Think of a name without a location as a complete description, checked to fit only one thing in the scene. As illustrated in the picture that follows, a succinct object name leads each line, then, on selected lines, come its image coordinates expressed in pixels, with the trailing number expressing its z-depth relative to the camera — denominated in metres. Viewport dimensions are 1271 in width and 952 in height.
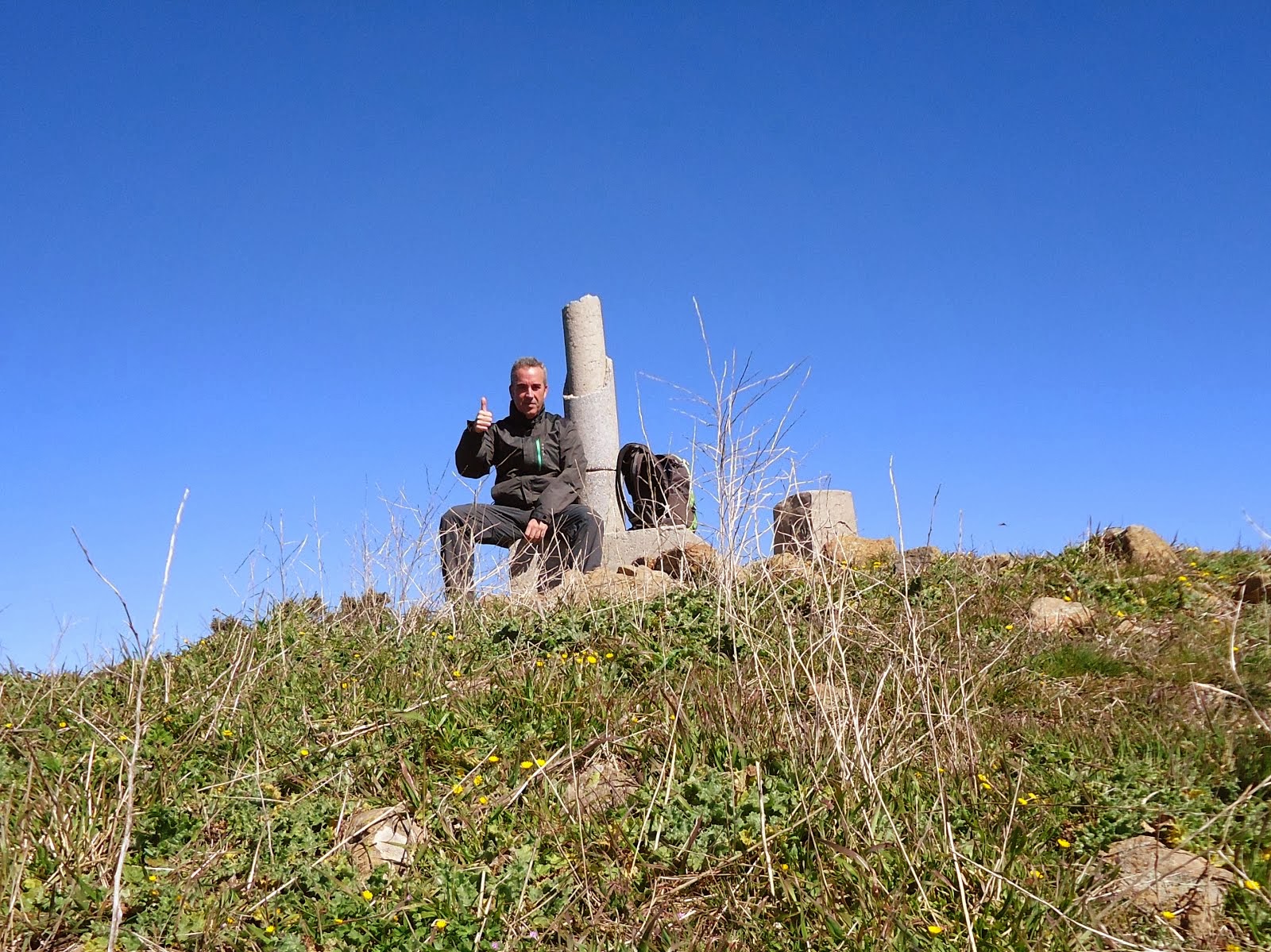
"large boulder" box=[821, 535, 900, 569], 6.66
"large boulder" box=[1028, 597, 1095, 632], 5.17
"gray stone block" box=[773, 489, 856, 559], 6.26
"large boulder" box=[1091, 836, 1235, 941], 2.75
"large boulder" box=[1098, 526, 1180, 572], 6.29
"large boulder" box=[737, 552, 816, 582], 5.51
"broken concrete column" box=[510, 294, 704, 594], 9.74
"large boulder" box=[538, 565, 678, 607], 5.69
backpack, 8.09
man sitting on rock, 7.33
